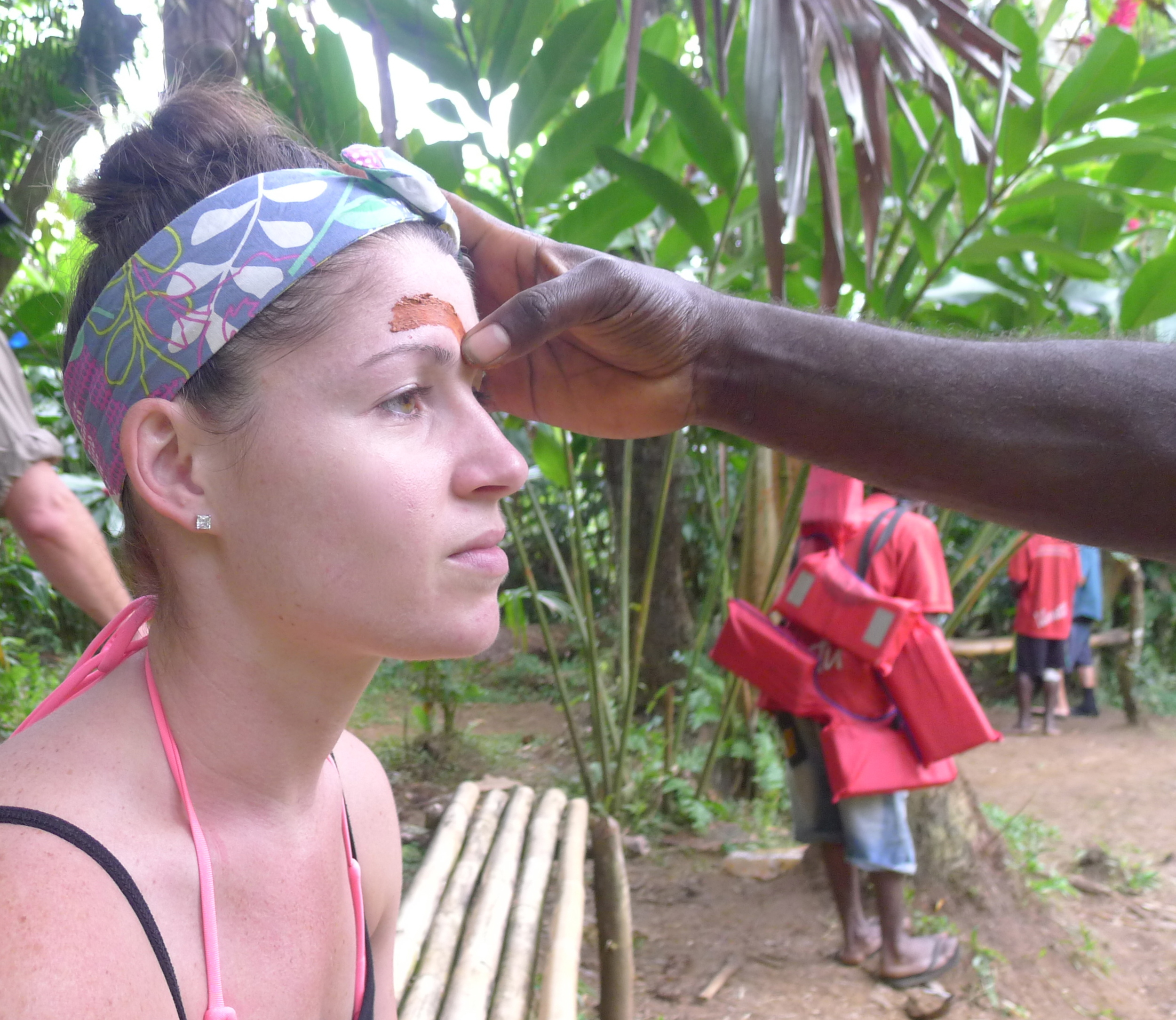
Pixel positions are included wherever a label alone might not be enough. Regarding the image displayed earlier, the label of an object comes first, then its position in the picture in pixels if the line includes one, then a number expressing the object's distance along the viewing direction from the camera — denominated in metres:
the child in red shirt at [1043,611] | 6.79
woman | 1.12
